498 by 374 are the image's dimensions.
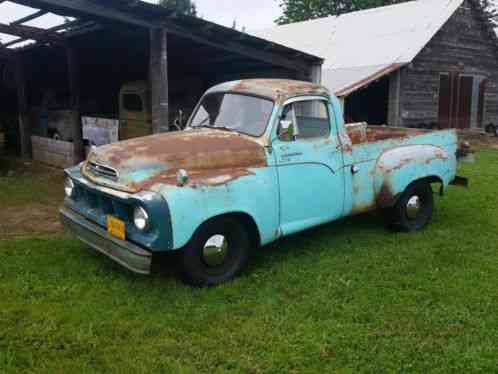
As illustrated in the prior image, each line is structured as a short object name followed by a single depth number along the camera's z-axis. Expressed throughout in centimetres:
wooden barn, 1653
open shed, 805
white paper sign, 1039
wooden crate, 1079
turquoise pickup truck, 404
